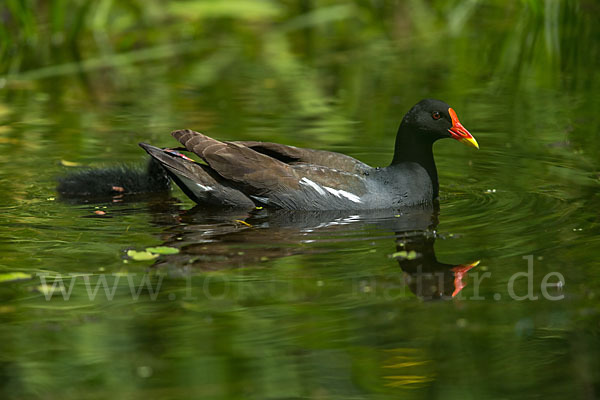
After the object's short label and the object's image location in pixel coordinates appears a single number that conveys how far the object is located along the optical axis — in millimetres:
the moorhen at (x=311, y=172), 14086
